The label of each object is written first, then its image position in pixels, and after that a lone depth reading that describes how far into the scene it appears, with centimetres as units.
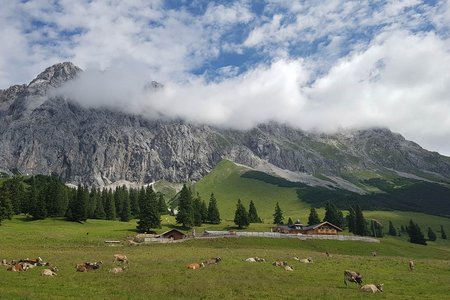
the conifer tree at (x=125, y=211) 15125
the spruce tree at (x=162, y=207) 16451
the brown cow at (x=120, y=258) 4928
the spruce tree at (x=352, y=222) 15700
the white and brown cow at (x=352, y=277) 3817
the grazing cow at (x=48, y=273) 3775
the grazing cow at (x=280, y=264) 5075
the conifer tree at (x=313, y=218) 16605
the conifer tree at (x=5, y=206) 10181
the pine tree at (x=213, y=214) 15516
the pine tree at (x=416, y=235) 14462
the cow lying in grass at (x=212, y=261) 5081
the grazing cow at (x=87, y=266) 4134
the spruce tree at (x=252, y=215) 16750
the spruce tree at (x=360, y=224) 15188
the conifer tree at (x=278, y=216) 17330
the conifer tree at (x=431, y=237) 19800
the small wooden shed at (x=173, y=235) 9506
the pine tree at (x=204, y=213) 15425
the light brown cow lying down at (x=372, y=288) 3428
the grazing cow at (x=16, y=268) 4013
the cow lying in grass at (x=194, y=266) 4606
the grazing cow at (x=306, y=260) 5665
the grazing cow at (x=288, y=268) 4725
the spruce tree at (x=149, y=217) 10956
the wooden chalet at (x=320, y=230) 12088
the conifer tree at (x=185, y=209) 12925
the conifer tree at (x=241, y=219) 13912
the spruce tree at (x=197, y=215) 14138
